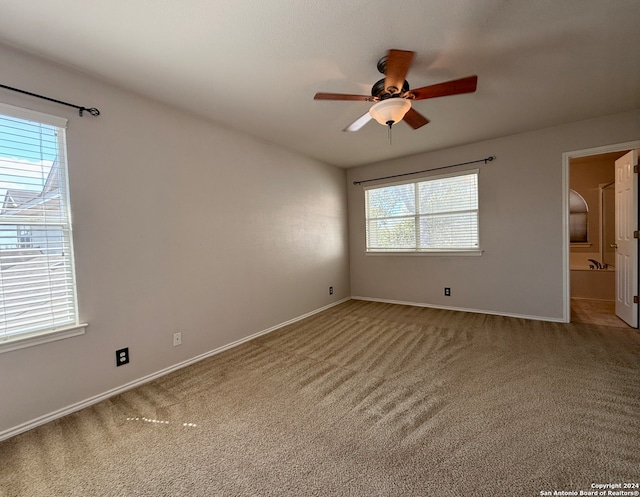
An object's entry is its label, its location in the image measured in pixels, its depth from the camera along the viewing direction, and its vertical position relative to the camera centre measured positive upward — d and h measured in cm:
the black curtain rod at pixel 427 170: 380 +100
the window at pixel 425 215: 404 +31
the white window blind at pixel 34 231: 173 +14
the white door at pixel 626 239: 316 -16
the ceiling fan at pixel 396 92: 171 +95
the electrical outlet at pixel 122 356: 219 -86
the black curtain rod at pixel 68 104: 175 +103
